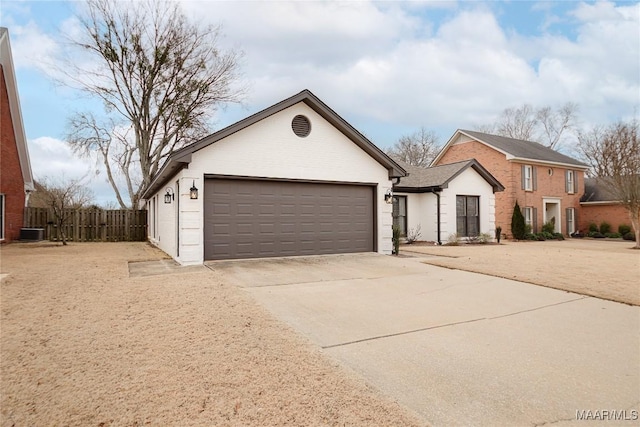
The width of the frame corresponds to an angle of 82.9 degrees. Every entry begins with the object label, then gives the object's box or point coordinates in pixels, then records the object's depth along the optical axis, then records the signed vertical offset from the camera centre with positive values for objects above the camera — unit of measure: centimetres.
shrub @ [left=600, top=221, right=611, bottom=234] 2497 -68
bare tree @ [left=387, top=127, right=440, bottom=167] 3884 +773
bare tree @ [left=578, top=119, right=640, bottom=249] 1789 +457
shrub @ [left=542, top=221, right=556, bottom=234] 2322 -61
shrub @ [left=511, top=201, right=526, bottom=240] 2144 -32
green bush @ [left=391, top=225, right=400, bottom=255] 1256 -75
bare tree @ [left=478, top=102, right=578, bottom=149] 3762 +1032
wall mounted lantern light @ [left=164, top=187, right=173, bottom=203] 1142 +81
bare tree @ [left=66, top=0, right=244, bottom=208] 2127 +872
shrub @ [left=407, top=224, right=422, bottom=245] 1778 -73
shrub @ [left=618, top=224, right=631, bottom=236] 2378 -72
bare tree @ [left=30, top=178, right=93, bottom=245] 1886 +170
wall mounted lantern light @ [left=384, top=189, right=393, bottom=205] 1239 +77
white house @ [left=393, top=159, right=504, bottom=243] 1745 +86
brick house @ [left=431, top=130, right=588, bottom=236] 2281 +287
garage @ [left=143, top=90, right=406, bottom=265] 959 +94
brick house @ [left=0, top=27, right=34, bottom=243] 1575 +324
